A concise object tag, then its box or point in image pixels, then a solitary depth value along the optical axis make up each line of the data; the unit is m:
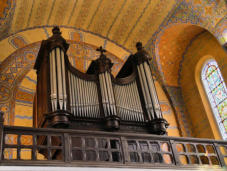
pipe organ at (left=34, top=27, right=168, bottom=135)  7.88
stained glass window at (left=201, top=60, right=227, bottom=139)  10.92
